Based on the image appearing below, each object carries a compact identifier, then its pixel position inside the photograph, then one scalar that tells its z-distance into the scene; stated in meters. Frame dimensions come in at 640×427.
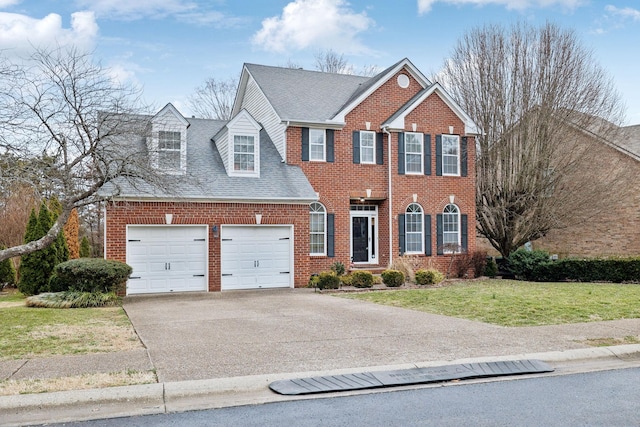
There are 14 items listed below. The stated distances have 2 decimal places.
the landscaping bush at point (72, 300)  14.47
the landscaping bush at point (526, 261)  22.38
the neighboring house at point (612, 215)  23.39
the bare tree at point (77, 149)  11.12
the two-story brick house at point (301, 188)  17.73
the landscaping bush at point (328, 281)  18.17
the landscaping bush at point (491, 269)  23.34
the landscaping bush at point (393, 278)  18.66
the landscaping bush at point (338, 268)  20.55
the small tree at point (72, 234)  22.12
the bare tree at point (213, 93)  40.75
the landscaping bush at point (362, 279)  18.62
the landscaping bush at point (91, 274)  15.07
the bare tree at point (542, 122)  22.78
